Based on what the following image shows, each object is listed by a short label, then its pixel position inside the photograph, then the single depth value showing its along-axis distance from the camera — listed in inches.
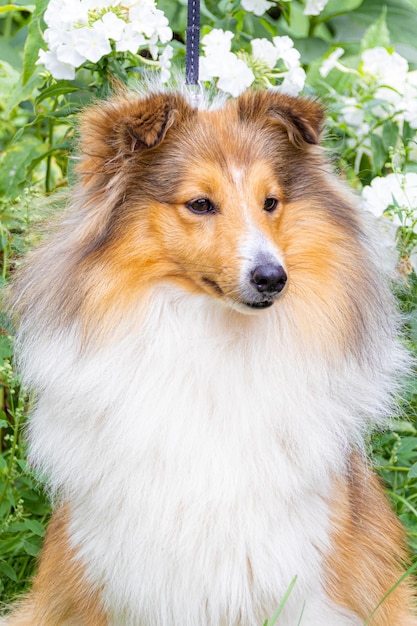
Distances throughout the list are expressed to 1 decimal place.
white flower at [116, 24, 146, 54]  138.3
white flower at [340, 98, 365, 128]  163.2
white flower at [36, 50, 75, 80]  142.0
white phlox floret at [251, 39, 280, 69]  150.1
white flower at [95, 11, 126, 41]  136.6
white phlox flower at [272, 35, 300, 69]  150.3
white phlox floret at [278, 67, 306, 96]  150.3
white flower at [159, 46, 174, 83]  143.4
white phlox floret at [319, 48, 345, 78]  169.2
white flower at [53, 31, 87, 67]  137.9
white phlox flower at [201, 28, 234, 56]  143.8
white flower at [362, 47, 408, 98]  160.5
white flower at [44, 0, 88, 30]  135.6
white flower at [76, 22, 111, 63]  136.9
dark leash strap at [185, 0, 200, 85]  125.5
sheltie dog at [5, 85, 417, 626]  108.4
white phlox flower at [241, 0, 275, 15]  163.3
